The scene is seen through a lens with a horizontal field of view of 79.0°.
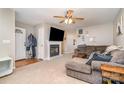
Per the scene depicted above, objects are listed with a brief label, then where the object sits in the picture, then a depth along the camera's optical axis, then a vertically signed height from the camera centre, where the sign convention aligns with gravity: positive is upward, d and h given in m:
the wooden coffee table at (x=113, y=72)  1.00 -0.37
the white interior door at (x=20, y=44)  3.57 +0.14
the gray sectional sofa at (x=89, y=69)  1.49 -0.53
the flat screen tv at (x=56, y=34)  4.02 +0.71
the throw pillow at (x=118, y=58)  1.45 -0.23
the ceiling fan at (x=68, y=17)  2.36 +0.97
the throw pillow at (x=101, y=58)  1.61 -0.25
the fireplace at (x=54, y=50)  4.21 -0.20
